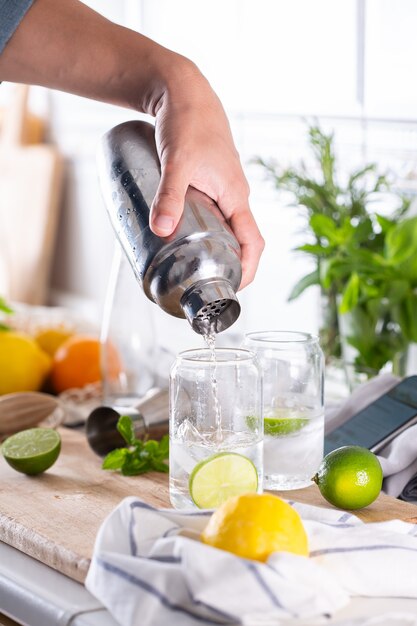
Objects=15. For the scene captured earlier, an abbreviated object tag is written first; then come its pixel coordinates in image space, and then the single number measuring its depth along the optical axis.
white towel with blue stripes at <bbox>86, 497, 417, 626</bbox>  0.77
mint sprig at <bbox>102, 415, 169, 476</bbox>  1.22
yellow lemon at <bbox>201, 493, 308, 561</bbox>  0.81
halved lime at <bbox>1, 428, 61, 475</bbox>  1.21
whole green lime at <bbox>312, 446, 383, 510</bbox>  1.08
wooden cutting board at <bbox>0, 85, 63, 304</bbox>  3.86
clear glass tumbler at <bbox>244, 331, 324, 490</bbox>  1.17
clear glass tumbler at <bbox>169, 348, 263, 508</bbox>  1.07
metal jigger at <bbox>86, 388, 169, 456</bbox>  1.31
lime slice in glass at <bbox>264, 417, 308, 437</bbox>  1.17
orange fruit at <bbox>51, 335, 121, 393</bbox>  1.63
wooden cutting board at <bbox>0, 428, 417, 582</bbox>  0.98
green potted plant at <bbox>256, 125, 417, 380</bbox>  1.66
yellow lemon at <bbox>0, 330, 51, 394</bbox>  1.60
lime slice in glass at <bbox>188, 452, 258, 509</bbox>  1.02
